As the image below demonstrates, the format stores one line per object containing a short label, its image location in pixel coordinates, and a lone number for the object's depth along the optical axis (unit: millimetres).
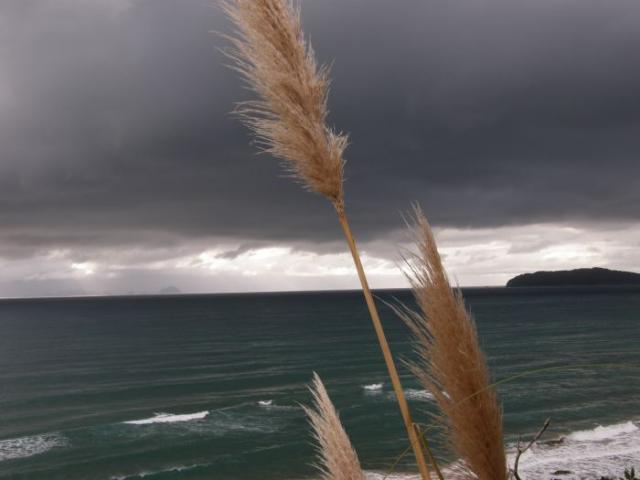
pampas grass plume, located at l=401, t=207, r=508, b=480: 1395
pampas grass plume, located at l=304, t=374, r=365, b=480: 1497
